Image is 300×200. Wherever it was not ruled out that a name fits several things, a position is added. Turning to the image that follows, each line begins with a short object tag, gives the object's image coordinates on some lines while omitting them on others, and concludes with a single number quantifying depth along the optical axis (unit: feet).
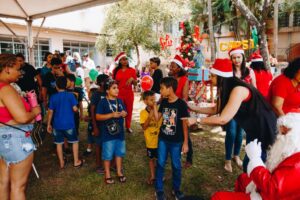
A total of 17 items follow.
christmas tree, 27.14
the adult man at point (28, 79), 15.94
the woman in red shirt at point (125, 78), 17.74
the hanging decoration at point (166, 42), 43.47
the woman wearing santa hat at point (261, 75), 13.47
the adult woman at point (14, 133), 7.34
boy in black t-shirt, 10.02
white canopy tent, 21.56
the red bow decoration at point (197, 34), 28.03
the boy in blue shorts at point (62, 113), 12.85
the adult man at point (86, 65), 41.01
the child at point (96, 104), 12.70
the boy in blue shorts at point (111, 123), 11.40
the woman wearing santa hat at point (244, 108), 7.58
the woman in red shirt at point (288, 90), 9.45
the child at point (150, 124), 10.66
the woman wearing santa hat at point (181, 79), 13.71
